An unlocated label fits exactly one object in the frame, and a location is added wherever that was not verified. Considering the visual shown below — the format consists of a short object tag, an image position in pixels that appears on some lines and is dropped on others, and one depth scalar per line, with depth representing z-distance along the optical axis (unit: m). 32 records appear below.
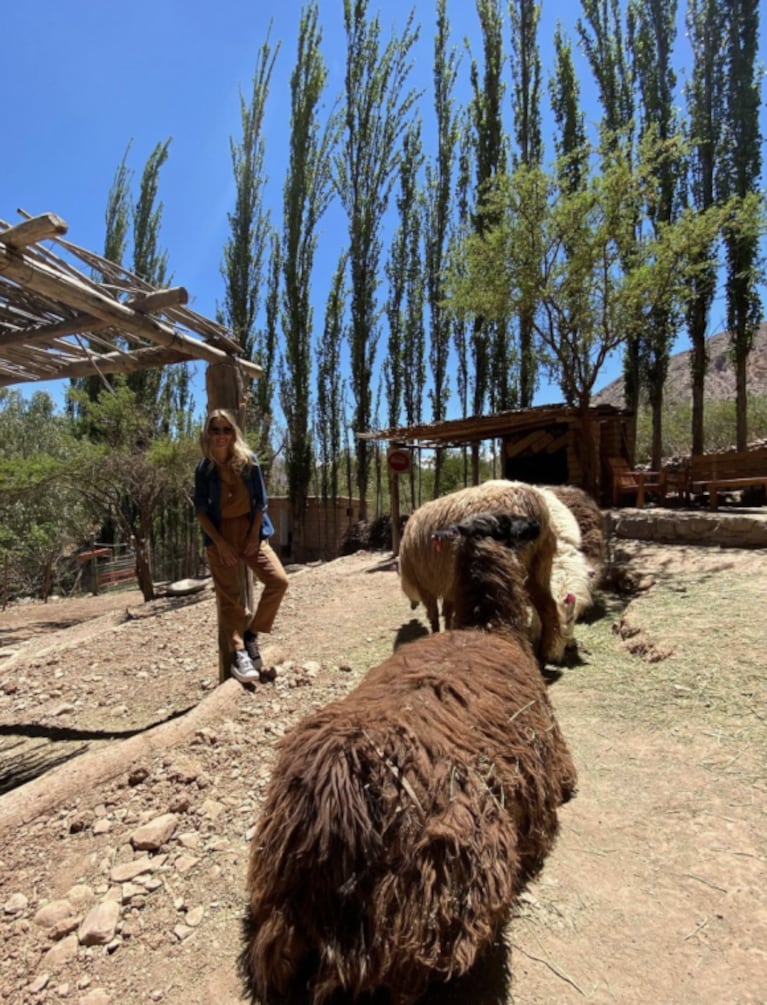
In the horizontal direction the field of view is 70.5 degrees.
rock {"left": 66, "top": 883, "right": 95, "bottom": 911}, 2.08
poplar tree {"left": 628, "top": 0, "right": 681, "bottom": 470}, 15.34
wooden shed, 10.94
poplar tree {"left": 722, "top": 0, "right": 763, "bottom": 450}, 14.46
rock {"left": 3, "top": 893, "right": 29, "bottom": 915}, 2.09
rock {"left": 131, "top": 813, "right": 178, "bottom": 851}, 2.36
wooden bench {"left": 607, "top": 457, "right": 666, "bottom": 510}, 11.21
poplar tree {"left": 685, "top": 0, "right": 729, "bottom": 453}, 15.05
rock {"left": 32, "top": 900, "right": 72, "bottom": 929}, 2.00
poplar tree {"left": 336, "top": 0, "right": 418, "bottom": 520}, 20.64
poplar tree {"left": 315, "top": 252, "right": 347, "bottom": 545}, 22.02
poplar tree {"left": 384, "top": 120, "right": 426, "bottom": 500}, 20.39
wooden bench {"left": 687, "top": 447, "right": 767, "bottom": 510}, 12.05
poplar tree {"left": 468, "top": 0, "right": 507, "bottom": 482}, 17.84
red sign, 11.55
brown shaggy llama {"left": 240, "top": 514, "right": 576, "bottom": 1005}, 1.35
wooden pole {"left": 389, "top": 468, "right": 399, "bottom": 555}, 12.40
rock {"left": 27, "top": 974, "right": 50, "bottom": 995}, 1.73
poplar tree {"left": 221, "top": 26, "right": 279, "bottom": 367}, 23.72
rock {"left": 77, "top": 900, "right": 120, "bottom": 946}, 1.90
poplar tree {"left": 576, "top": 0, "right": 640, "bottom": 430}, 16.02
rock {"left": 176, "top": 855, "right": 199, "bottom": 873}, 2.23
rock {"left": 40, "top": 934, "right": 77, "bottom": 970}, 1.82
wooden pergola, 3.29
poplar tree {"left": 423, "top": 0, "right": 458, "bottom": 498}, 20.05
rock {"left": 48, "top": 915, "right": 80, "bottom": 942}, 1.95
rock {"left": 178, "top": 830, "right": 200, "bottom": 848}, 2.37
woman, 3.83
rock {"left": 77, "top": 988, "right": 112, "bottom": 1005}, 1.65
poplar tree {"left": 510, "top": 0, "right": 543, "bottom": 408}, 17.33
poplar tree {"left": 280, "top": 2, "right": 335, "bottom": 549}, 22.12
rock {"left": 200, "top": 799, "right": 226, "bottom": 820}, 2.56
